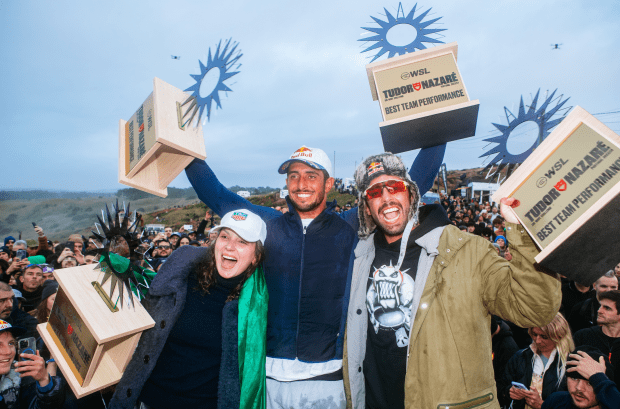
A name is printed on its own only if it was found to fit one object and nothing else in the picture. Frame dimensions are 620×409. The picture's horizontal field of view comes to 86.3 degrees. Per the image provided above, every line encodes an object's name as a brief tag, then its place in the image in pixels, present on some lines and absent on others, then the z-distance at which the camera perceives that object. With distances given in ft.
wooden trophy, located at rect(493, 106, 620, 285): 4.84
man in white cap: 7.63
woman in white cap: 7.48
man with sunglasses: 5.95
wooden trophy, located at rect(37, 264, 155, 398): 6.73
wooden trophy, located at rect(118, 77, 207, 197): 7.53
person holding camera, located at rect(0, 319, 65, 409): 7.76
